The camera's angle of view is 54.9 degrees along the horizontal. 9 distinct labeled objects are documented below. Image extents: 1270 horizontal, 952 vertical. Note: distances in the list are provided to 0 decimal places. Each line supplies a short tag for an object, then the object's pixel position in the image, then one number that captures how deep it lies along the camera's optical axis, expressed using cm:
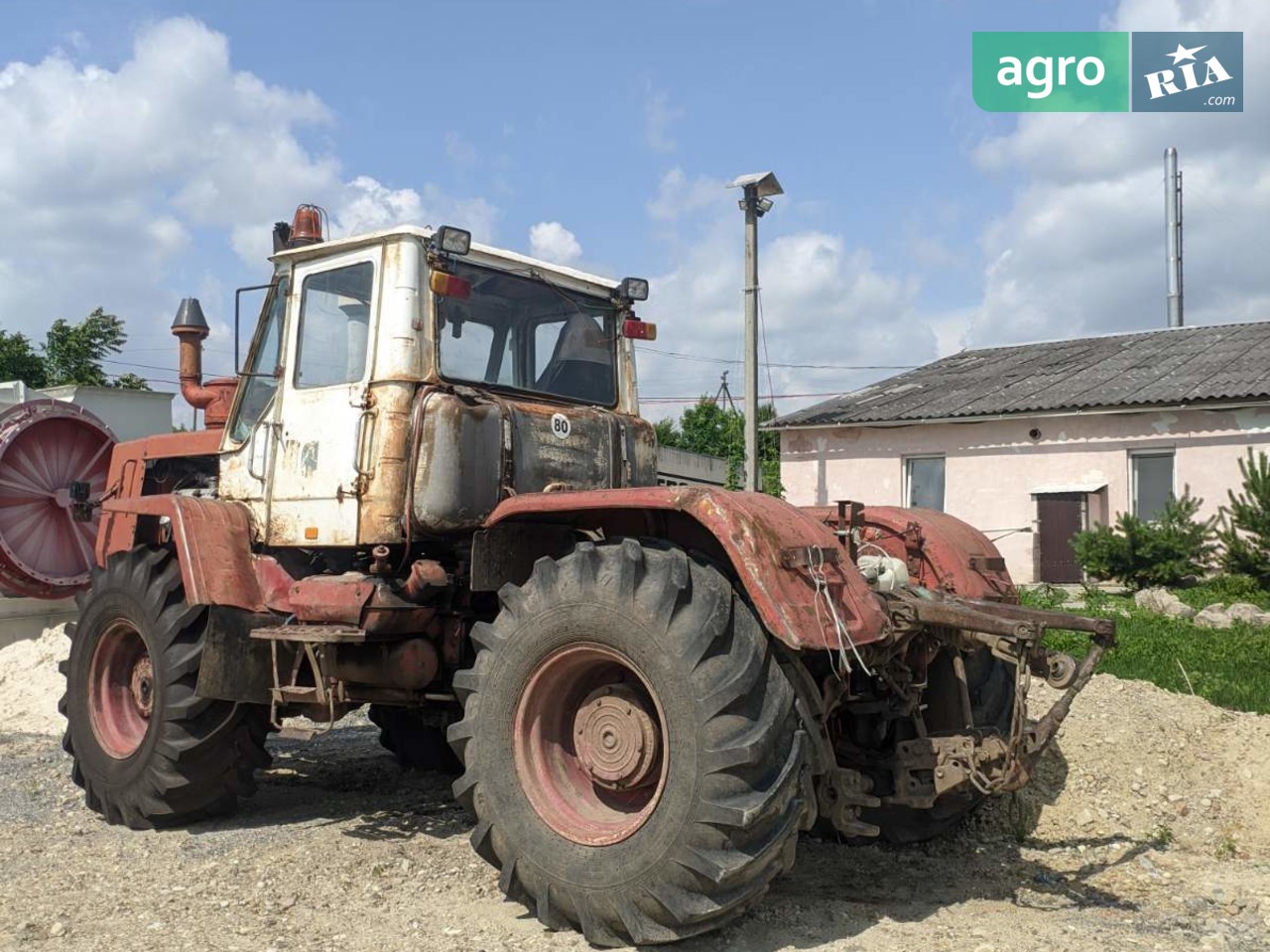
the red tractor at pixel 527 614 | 418
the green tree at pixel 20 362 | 2647
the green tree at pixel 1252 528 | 1540
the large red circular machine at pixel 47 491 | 1027
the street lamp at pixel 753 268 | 1644
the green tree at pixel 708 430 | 3694
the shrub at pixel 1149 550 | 1614
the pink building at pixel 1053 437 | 1728
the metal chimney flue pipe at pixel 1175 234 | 3144
